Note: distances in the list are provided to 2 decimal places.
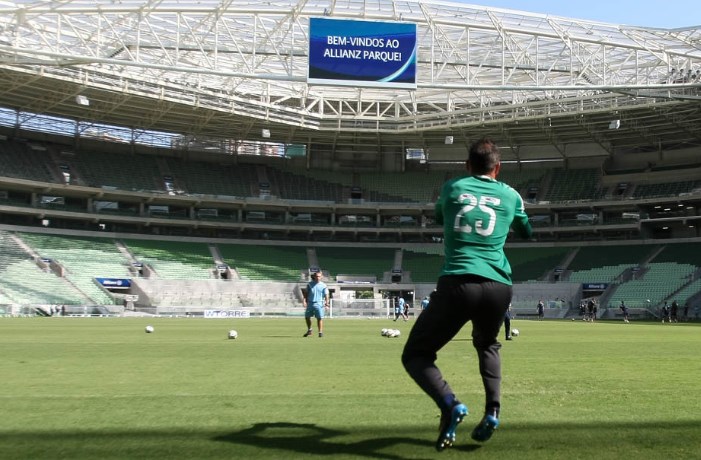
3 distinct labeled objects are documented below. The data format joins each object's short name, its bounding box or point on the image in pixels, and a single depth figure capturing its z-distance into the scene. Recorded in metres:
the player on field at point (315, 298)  18.59
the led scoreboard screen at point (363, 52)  28.05
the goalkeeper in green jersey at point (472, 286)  4.79
